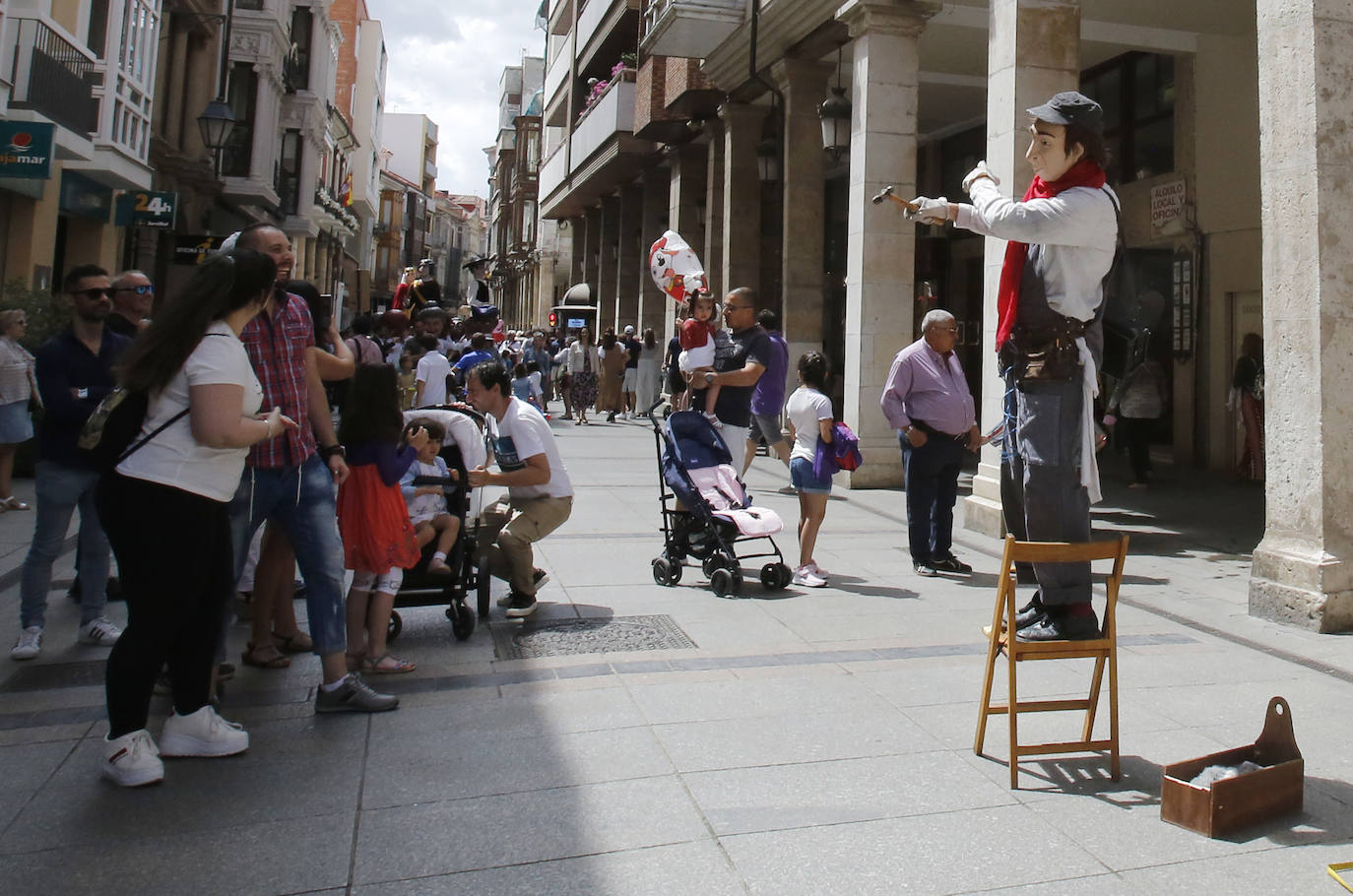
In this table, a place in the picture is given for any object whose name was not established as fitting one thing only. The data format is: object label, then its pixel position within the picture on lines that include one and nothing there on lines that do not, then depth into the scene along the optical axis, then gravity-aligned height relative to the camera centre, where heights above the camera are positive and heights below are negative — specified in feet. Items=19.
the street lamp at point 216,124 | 62.64 +21.50
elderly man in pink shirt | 23.91 +2.12
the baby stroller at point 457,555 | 17.57 -0.85
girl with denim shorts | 22.67 +1.06
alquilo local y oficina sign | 46.65 +14.33
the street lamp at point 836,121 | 44.06 +16.20
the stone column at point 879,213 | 38.70 +11.09
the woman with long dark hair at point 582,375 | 71.26 +8.88
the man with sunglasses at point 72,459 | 16.46 +0.42
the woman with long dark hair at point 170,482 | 11.39 +0.09
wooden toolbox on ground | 10.26 -2.43
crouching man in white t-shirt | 18.86 +0.48
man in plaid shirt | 13.91 +0.04
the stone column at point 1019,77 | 28.22 +11.95
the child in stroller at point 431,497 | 17.58 +0.08
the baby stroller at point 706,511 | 21.44 +0.09
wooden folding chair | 11.33 -1.25
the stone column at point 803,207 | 49.42 +14.28
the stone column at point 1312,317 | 18.84 +3.94
